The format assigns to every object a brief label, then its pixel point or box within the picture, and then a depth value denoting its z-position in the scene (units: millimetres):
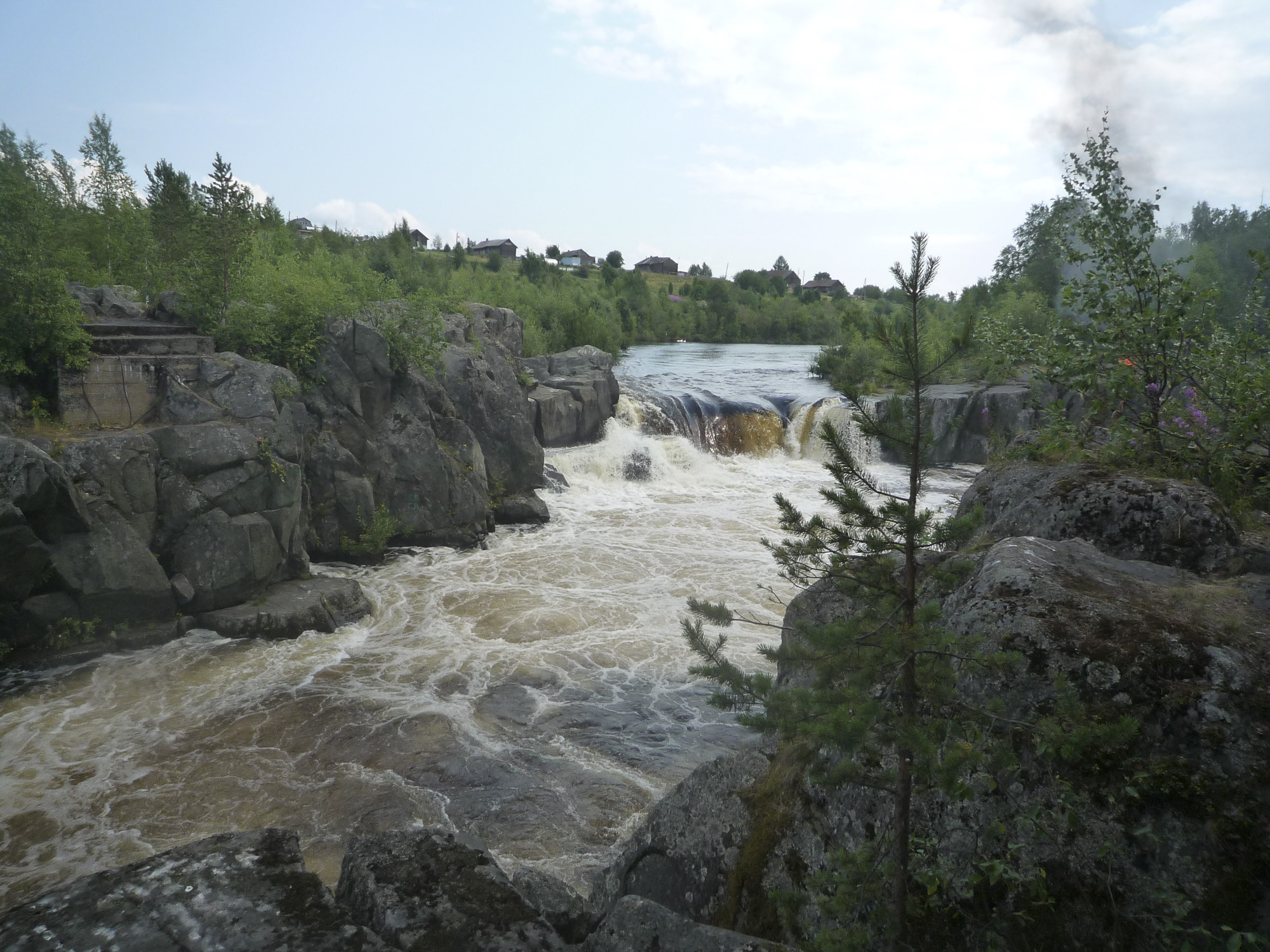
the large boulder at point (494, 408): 17469
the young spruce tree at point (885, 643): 2875
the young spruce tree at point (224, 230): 14336
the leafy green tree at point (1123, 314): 6516
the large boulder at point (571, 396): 21859
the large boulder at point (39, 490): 8930
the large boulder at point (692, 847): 4039
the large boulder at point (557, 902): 3943
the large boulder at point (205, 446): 11086
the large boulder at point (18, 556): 8817
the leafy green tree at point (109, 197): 20562
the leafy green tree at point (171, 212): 18391
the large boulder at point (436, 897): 3404
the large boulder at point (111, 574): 9695
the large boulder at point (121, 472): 10117
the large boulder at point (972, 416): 23203
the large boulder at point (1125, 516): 4777
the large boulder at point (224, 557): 10859
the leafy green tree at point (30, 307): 10883
